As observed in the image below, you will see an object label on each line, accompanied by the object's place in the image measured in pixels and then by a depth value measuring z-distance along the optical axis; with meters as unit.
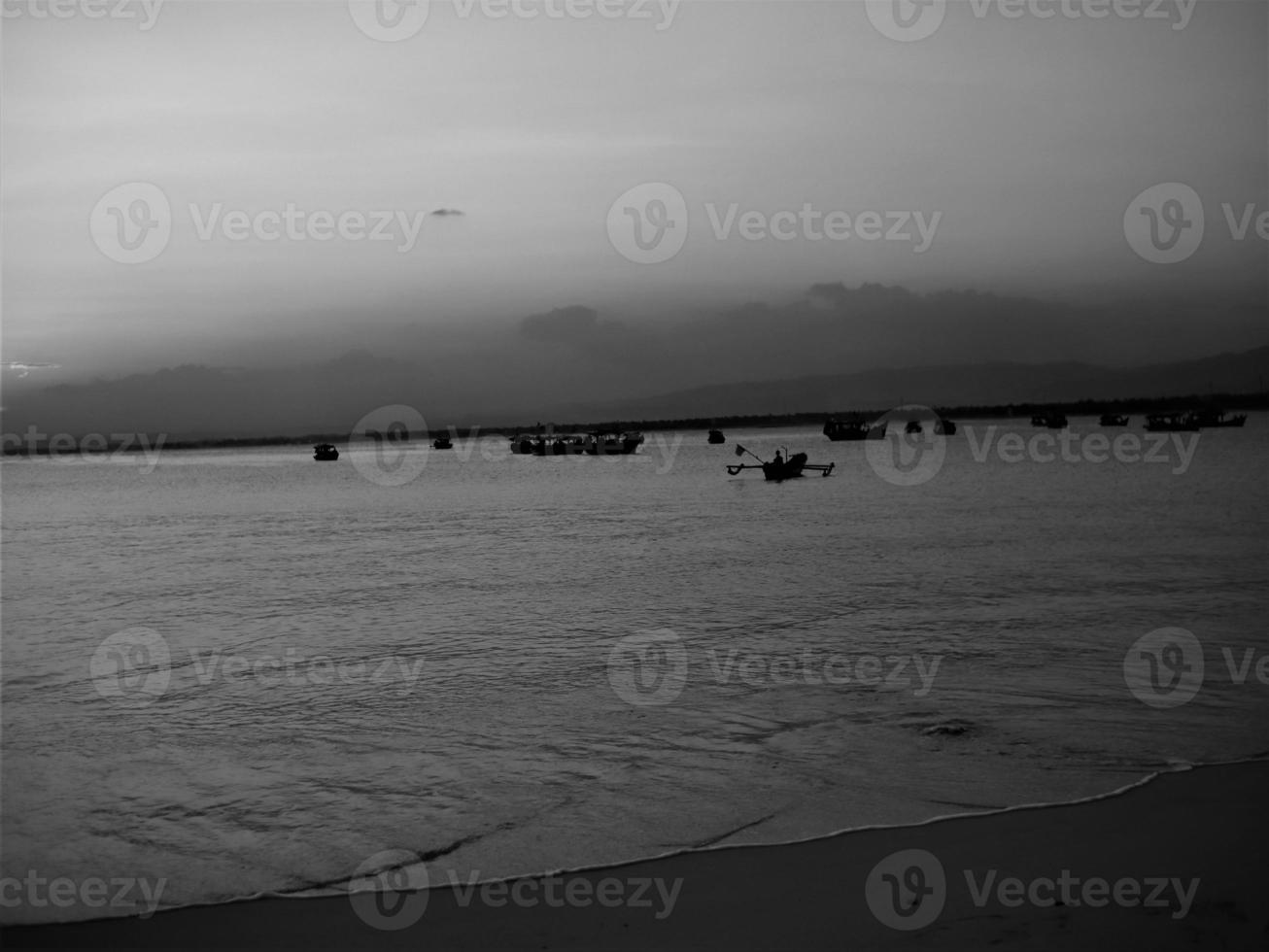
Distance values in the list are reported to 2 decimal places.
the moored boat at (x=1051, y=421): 149.62
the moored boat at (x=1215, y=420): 128.77
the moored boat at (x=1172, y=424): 113.44
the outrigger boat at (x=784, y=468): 61.77
